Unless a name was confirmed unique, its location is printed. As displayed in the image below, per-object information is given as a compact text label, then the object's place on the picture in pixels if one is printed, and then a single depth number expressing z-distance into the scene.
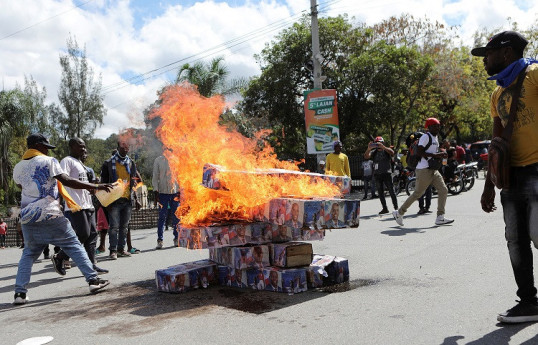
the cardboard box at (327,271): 5.52
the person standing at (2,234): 16.72
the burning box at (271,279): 5.30
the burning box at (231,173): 5.51
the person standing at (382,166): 11.98
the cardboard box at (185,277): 5.84
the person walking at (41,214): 6.05
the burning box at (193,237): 5.57
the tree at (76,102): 38.72
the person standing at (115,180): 8.99
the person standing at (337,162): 11.30
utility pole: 19.09
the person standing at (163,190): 10.02
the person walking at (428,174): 9.80
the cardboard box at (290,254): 5.39
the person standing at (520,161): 3.78
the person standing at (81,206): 7.36
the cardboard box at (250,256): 5.54
